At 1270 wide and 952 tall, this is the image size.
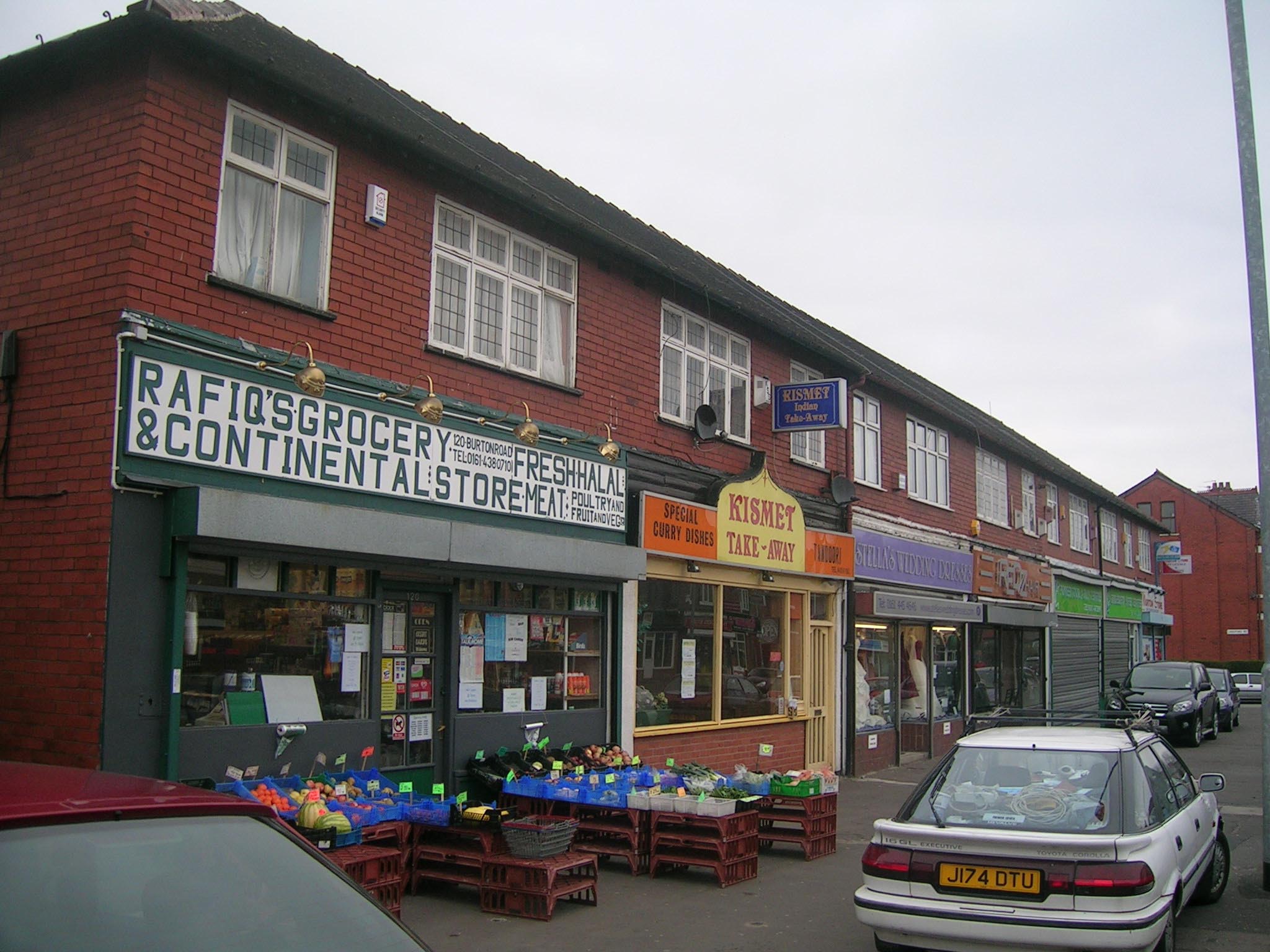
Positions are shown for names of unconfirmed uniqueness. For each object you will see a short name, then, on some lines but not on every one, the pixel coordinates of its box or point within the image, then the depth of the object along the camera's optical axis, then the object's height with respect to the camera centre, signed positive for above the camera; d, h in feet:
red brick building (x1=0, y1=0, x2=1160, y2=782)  25.49 +4.84
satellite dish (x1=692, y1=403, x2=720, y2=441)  45.83 +7.89
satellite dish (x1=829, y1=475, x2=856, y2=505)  56.59 +6.47
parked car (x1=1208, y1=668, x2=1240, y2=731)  90.43 -5.89
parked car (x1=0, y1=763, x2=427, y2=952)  8.77 -2.30
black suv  76.69 -5.05
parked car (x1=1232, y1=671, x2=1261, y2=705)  153.69 -8.36
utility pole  31.99 +11.24
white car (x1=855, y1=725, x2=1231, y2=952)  19.25 -4.12
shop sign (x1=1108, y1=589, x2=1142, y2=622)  110.42 +1.97
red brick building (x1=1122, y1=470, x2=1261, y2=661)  182.29 +7.10
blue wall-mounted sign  49.49 +9.49
